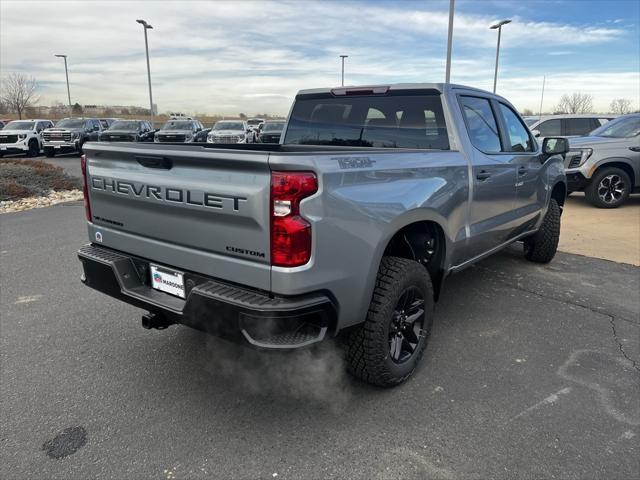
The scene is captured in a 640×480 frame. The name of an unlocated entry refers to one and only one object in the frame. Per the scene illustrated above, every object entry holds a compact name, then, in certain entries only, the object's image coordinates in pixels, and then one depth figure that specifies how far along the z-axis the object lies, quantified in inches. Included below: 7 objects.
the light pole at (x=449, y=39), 564.1
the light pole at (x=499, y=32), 938.7
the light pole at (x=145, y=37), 1160.8
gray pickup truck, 88.0
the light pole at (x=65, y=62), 1614.9
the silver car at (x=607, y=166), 371.9
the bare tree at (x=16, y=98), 2098.9
